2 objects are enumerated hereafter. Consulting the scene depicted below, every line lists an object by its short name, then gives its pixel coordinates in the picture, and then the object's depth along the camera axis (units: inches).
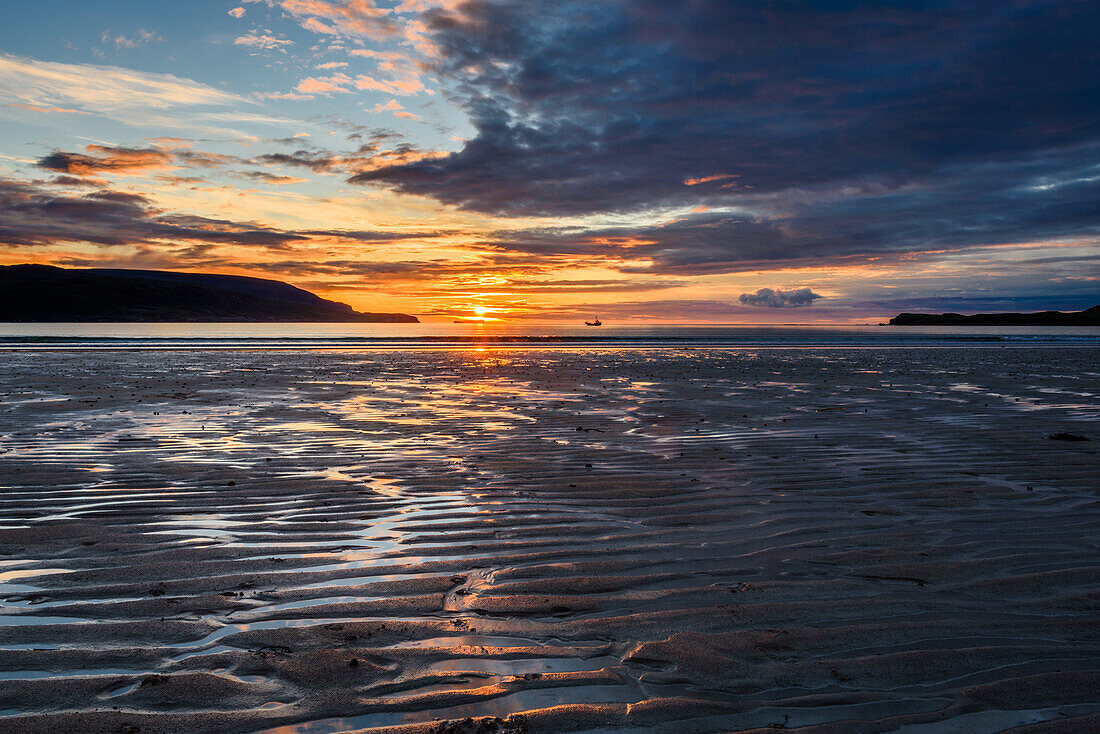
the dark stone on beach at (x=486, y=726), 111.3
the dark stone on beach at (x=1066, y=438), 394.3
